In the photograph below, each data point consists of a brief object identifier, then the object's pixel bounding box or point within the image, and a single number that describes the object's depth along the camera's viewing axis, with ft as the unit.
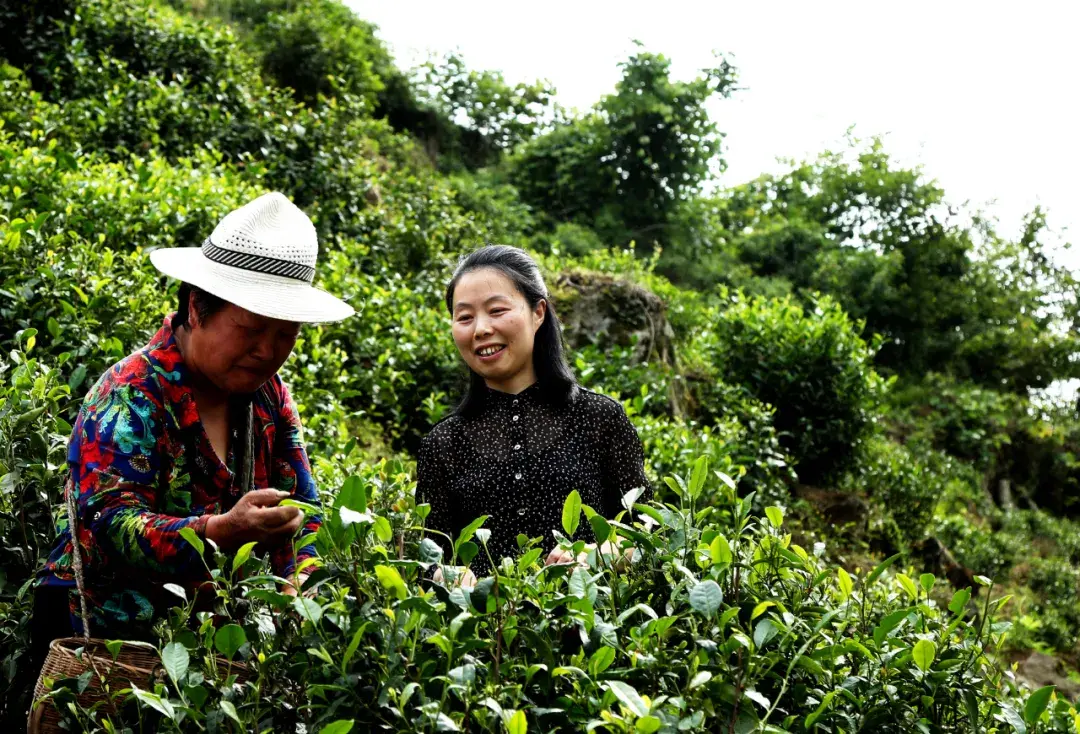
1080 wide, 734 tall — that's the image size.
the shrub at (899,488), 28.60
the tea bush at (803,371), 26.91
